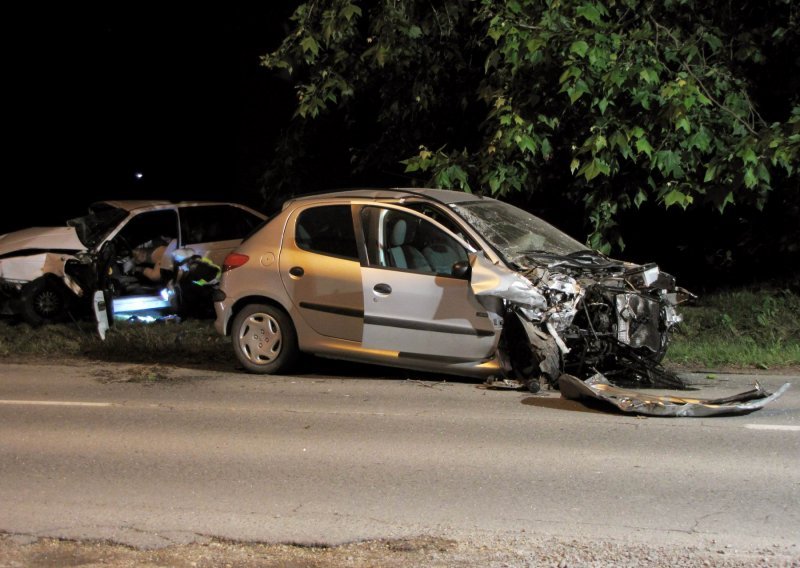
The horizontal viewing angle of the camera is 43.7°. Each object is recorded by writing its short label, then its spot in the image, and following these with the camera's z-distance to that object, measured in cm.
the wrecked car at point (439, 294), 818
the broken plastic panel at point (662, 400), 746
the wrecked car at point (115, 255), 1279
